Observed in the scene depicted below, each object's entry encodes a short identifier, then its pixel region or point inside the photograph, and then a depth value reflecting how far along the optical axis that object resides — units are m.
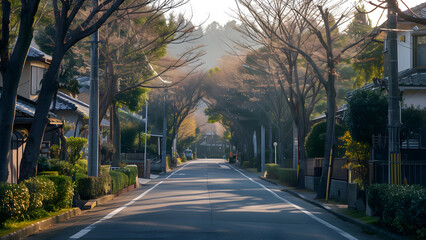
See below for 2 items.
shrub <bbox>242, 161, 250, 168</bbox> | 68.30
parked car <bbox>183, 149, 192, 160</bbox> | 129.25
